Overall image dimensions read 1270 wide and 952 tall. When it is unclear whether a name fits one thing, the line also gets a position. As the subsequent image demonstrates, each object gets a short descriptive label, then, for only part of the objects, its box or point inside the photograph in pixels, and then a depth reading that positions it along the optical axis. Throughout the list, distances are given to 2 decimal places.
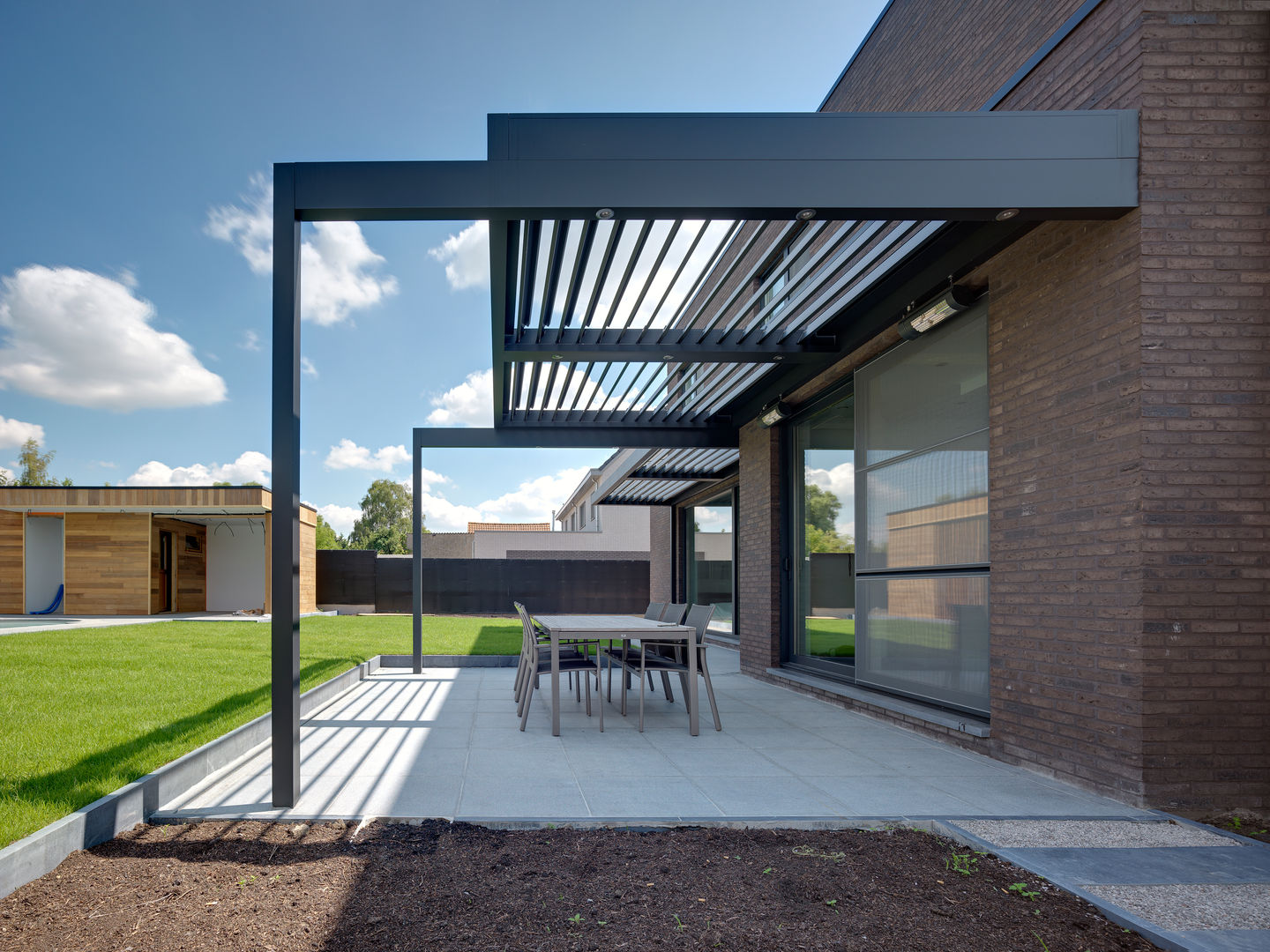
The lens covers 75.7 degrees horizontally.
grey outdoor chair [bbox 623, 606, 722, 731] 6.10
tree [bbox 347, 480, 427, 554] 58.12
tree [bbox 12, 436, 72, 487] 44.28
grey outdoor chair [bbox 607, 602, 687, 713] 7.38
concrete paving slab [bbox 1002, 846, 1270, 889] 2.91
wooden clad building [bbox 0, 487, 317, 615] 18.41
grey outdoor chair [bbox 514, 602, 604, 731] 6.20
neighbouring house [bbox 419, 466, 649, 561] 29.58
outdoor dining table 5.78
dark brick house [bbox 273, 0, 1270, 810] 3.79
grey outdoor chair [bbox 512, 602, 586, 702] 6.89
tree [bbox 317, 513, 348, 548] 53.12
